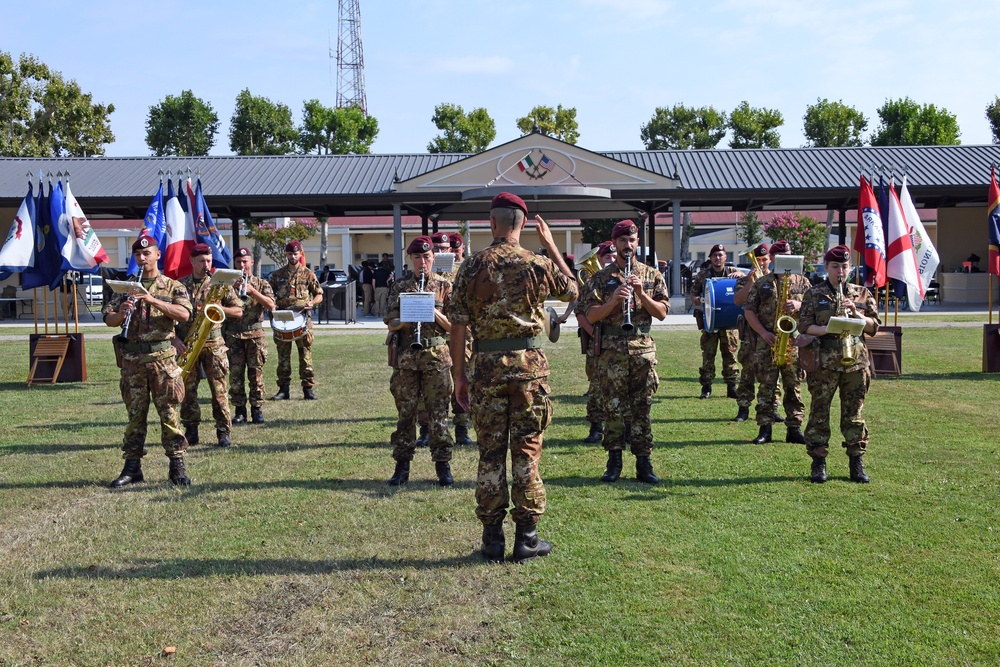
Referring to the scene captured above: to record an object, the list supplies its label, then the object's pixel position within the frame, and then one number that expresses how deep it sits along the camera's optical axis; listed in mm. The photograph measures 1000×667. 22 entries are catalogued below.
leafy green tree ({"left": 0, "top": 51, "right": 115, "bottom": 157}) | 43250
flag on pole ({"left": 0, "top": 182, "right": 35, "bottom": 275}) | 14586
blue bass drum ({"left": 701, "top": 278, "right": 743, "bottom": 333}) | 11305
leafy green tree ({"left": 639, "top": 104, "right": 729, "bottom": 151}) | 66250
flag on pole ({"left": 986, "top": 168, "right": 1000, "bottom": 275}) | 13820
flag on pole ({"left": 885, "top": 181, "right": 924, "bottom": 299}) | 13797
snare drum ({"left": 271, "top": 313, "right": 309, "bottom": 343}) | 12203
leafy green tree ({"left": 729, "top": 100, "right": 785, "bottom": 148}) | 63688
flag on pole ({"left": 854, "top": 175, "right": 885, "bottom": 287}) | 13836
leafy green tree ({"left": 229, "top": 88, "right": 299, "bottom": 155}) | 62406
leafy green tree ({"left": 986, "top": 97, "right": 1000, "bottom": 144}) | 55494
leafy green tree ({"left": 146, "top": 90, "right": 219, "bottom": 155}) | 65500
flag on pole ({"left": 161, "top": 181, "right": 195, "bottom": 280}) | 15469
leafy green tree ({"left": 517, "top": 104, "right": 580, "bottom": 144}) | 63000
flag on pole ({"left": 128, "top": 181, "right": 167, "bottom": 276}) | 15242
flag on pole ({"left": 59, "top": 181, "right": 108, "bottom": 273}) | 14633
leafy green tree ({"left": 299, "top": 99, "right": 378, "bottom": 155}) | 62531
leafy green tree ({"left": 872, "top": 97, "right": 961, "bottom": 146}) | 56500
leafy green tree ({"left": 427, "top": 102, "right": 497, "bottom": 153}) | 63062
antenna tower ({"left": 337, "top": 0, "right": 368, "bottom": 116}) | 75250
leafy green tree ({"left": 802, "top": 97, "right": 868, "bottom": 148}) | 63000
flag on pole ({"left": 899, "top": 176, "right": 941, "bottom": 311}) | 14117
